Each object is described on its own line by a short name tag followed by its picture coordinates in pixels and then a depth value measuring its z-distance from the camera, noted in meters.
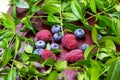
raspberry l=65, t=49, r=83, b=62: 0.77
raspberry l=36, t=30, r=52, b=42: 0.83
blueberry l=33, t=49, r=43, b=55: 0.79
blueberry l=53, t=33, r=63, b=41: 0.83
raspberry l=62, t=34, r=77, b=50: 0.81
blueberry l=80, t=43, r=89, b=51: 0.80
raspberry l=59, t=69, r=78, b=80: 0.75
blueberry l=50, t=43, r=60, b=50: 0.80
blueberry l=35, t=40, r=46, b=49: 0.81
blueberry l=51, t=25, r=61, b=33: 0.85
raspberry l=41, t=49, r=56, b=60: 0.77
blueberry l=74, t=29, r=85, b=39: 0.83
